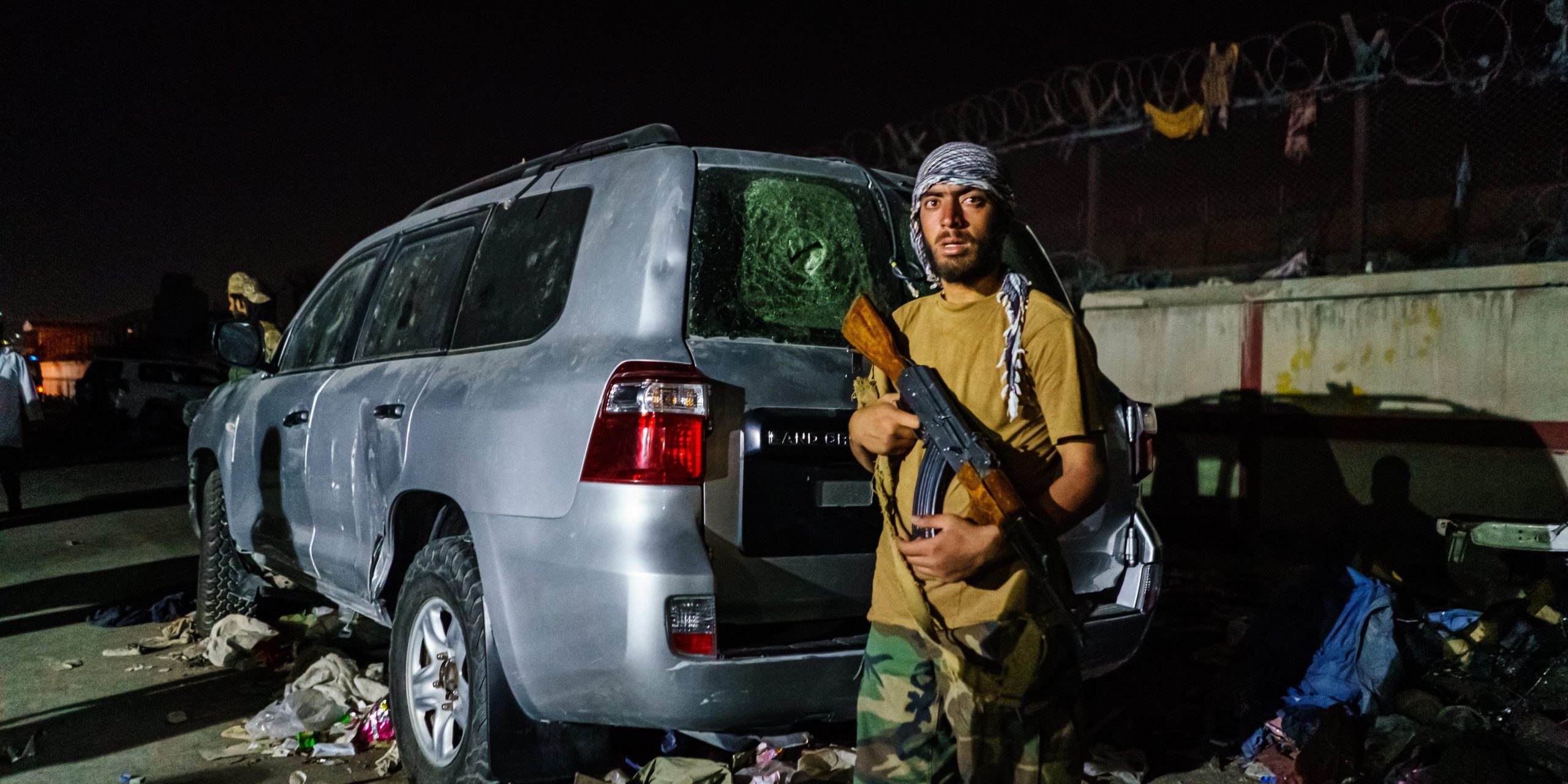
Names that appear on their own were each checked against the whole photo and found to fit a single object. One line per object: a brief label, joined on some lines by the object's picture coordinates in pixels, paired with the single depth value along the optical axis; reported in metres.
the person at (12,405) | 9.19
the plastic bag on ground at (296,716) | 3.96
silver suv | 2.52
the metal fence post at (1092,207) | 8.31
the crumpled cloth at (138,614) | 5.80
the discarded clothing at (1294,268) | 7.66
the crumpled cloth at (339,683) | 4.16
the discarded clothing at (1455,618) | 4.41
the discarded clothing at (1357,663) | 3.98
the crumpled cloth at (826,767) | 3.28
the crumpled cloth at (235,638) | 4.94
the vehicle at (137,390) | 19.83
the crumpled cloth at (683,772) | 3.17
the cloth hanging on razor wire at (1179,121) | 7.56
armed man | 1.82
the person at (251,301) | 7.53
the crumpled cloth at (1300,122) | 7.19
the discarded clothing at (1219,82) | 7.16
